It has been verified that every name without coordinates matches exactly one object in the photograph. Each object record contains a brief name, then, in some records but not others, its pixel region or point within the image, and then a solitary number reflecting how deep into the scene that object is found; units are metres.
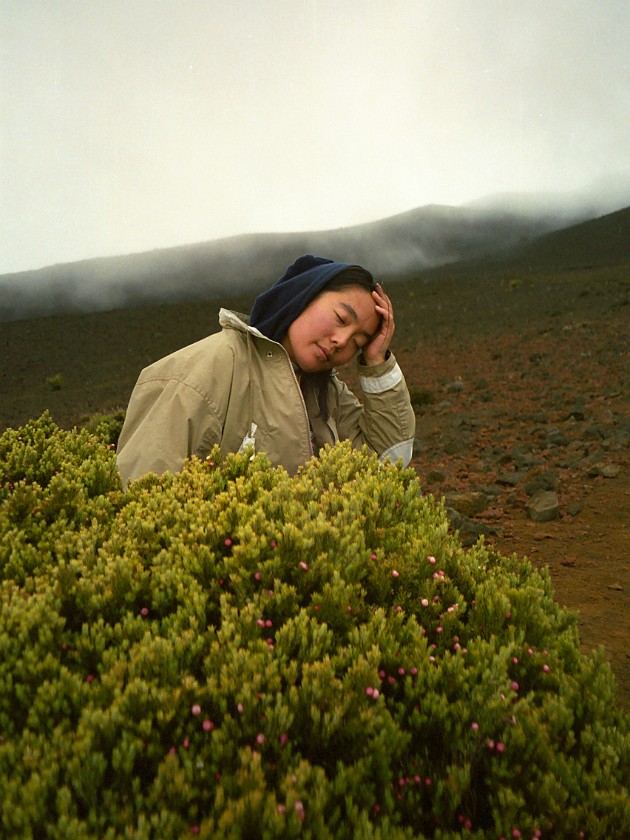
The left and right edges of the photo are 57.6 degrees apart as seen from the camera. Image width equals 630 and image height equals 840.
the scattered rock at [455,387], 18.08
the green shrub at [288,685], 1.49
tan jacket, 3.44
